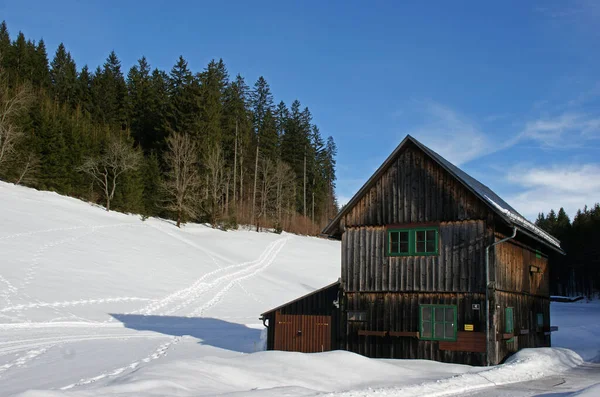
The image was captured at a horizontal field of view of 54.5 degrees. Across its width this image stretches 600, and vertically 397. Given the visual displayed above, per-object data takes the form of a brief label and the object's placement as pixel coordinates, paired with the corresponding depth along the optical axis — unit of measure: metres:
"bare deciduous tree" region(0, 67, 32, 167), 55.84
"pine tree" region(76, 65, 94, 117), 86.00
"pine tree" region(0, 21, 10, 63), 84.89
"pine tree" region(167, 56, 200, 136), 77.62
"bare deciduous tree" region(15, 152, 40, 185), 57.17
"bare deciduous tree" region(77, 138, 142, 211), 62.87
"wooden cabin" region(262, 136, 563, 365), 21.00
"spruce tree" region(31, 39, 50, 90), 87.20
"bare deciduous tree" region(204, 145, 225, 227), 71.81
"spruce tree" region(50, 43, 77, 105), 88.75
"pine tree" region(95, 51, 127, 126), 86.19
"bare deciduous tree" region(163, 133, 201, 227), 66.19
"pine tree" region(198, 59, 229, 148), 78.62
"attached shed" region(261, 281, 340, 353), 24.19
